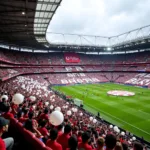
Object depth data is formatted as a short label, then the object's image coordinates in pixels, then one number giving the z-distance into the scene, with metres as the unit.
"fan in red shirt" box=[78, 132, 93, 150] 5.05
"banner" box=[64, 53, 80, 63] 79.93
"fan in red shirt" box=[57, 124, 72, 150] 5.52
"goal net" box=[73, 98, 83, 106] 30.81
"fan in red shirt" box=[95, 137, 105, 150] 4.56
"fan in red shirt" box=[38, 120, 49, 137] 6.63
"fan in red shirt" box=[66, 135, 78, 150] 4.47
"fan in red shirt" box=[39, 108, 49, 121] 8.81
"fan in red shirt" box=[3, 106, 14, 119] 6.89
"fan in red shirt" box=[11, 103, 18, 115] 9.24
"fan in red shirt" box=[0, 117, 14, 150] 4.34
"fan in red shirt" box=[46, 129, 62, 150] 4.62
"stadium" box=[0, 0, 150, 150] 5.82
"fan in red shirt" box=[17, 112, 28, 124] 7.64
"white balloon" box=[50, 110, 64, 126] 6.53
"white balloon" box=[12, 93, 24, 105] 9.16
